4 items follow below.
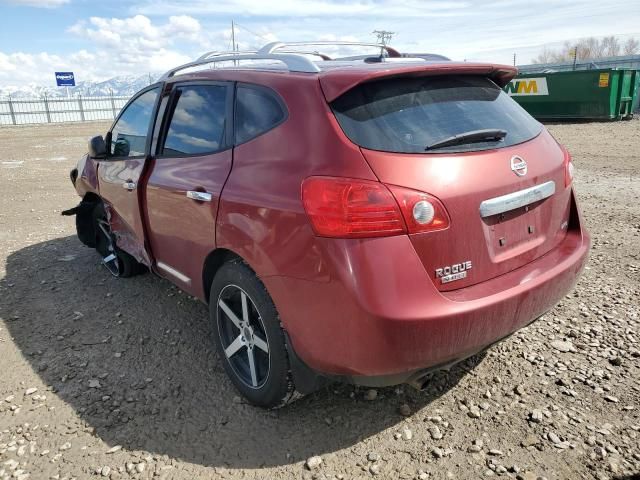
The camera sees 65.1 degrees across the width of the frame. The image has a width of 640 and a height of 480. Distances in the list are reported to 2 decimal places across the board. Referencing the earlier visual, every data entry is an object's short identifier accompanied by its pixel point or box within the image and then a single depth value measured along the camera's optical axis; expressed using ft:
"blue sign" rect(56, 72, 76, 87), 142.61
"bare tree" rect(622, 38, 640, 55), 230.27
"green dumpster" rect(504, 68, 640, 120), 58.90
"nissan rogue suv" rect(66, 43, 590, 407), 6.72
